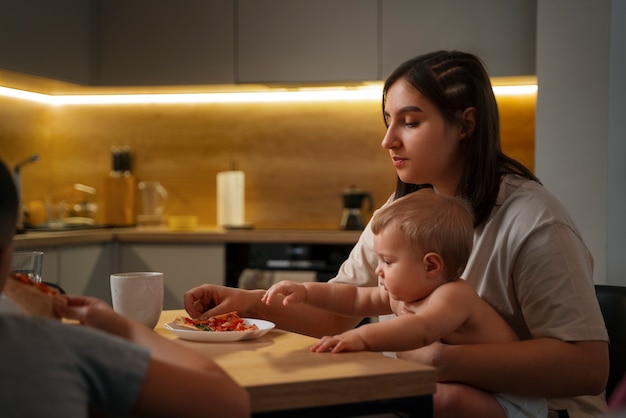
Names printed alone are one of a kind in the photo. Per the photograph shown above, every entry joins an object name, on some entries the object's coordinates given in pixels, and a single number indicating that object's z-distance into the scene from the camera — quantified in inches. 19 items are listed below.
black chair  68.2
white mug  61.9
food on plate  61.3
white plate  58.0
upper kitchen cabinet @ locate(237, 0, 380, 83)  152.9
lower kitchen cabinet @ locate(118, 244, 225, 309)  150.1
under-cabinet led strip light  162.2
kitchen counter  146.1
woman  58.9
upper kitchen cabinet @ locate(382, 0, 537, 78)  146.7
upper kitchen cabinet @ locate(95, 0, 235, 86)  159.0
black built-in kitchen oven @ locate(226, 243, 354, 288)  147.9
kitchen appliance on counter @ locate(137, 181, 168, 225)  172.9
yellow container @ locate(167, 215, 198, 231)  158.2
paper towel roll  165.0
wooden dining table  45.0
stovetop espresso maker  155.8
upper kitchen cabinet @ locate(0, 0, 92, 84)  143.4
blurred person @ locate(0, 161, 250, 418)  33.7
